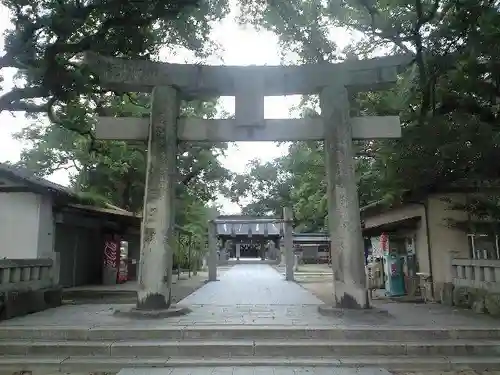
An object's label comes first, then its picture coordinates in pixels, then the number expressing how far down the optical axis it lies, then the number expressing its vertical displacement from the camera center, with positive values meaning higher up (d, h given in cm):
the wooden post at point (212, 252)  2073 +43
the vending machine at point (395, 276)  1312 -51
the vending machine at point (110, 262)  1820 -3
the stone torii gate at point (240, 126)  902 +304
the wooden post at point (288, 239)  2098 +106
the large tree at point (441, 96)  844 +392
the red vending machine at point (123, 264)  1881 -13
